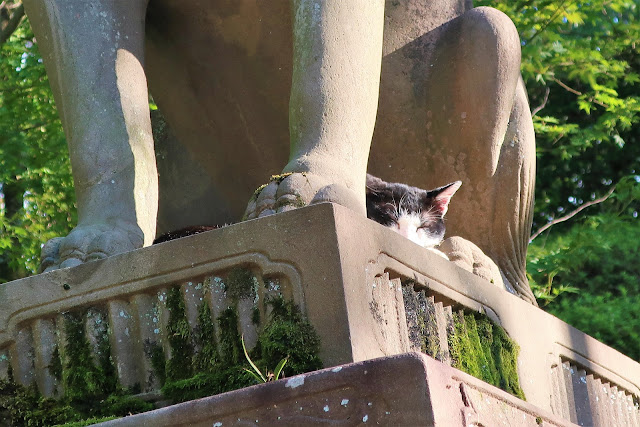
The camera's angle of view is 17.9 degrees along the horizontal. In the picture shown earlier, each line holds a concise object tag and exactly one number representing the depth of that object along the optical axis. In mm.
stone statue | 5629
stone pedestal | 4738
